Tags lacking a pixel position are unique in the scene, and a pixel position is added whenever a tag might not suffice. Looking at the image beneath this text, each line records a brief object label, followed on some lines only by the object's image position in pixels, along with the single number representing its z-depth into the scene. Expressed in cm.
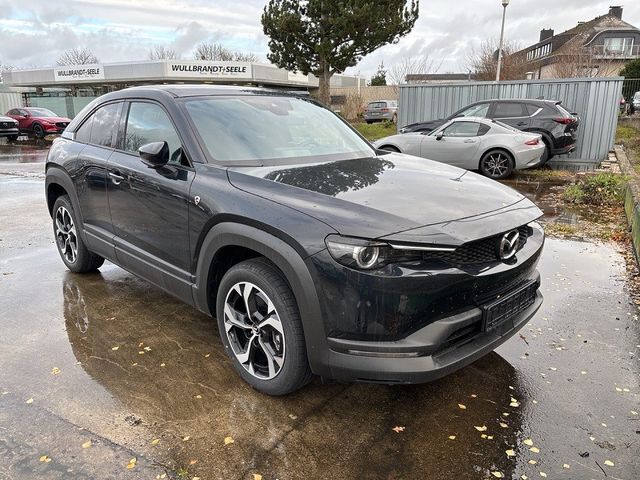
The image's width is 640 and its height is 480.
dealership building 3644
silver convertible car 1068
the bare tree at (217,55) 6625
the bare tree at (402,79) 3522
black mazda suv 240
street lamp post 2055
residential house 3038
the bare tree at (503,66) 2931
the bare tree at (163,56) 7221
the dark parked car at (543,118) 1130
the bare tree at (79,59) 7156
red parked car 2312
